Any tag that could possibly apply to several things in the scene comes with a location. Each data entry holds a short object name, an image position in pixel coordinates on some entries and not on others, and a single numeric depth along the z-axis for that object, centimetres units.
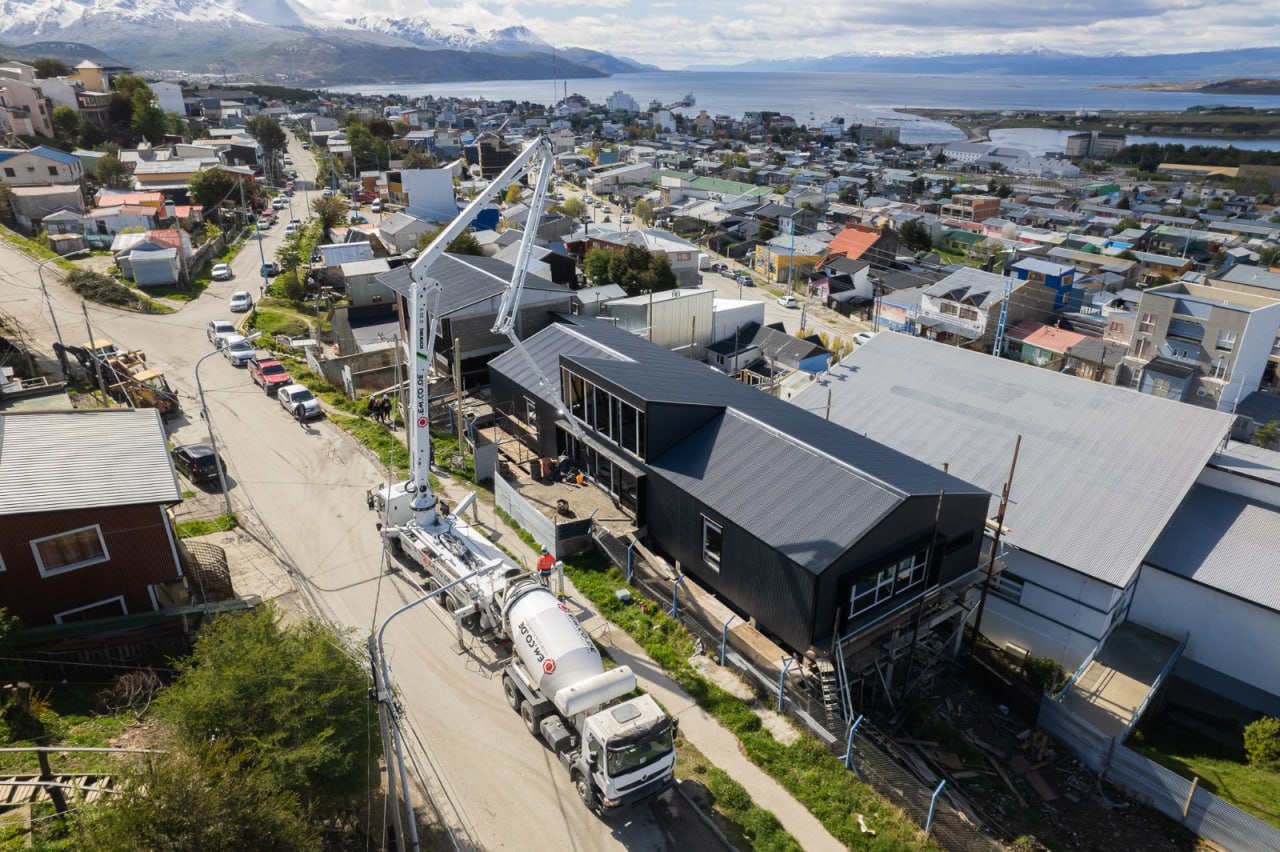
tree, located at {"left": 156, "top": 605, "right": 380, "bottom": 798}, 1159
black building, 1764
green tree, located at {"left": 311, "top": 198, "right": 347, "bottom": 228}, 7056
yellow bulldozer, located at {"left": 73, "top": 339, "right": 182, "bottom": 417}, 3180
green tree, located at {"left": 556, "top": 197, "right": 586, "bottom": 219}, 8974
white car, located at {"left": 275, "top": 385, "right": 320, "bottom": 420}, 3281
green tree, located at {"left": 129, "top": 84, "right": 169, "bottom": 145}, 10125
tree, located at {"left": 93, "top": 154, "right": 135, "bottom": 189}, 7475
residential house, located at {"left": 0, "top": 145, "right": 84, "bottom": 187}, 6762
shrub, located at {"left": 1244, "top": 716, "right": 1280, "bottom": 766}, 1817
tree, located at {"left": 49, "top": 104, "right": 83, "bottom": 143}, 9000
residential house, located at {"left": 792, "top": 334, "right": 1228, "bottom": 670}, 2145
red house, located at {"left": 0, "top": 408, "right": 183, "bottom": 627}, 1717
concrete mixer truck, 1375
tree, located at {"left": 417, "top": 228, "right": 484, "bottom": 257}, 5612
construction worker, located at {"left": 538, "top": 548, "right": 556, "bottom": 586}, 2086
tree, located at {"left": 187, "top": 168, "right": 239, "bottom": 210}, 7050
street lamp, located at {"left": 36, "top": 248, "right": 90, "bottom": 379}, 3406
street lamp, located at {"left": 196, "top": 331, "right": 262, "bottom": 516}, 2452
